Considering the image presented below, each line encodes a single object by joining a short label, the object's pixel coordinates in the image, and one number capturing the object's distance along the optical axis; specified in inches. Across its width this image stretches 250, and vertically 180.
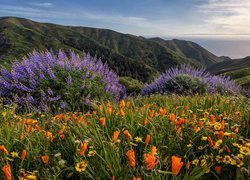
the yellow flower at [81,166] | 70.6
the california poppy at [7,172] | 60.6
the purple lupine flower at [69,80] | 224.1
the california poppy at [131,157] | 61.4
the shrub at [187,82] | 352.0
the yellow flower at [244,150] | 75.0
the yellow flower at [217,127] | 90.9
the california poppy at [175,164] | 59.1
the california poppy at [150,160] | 60.7
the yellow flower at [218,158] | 80.2
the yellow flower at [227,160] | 77.2
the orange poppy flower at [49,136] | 98.4
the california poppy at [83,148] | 72.0
